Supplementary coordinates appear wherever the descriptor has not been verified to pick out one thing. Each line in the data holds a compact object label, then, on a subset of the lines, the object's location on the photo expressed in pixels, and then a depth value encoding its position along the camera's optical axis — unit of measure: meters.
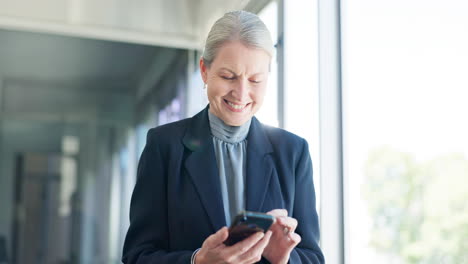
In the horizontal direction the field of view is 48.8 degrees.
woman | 1.04
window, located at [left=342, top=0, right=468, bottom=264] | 1.63
